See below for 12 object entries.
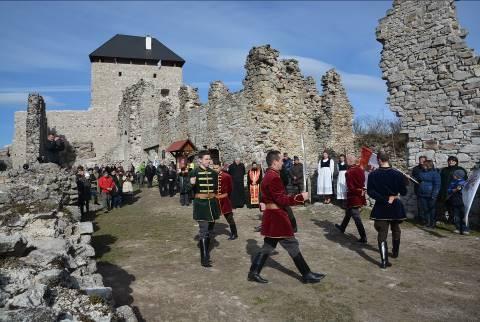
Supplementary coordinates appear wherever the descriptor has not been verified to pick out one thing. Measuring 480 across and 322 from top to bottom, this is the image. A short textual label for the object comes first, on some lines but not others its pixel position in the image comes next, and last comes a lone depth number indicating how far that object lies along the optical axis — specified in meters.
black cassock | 11.88
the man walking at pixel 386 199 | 5.88
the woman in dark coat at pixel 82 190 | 11.85
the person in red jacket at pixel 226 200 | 7.58
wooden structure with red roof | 18.91
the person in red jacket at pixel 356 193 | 7.23
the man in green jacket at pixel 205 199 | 6.04
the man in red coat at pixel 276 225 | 4.98
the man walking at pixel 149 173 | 19.67
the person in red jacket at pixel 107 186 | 13.05
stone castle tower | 37.38
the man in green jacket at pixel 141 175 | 20.92
